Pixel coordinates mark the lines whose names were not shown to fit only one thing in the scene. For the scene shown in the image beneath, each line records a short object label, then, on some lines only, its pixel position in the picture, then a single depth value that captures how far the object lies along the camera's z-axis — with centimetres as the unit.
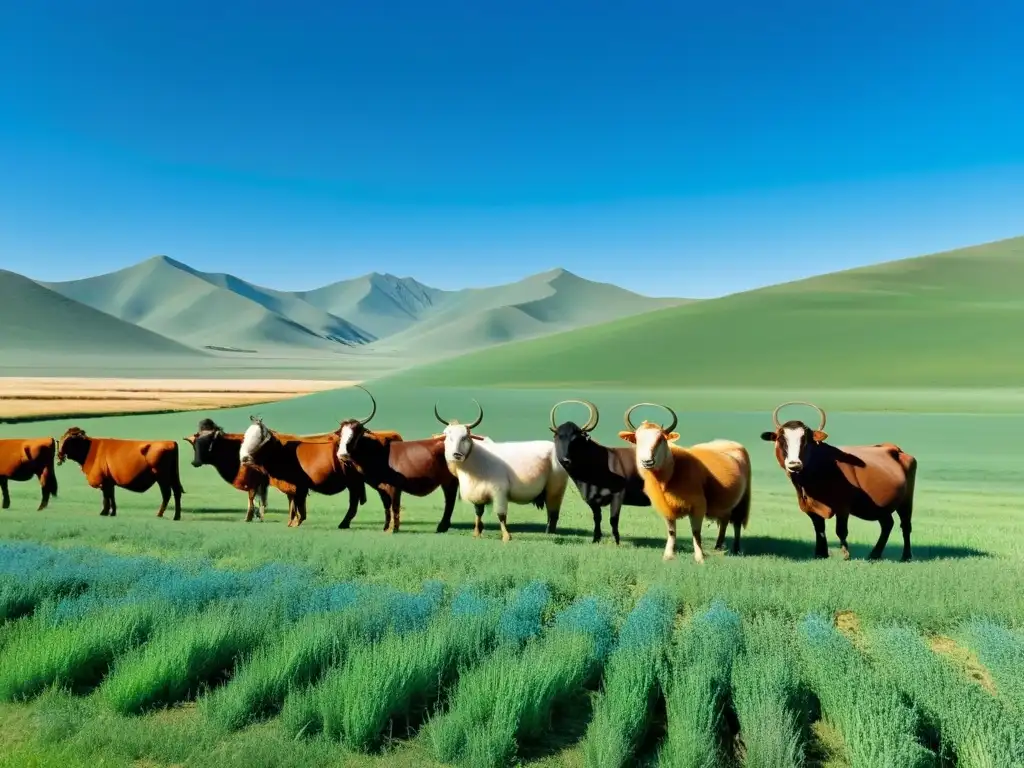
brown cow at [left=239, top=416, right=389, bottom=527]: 1617
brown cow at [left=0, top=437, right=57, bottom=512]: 1830
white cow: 1432
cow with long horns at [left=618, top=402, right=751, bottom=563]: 1134
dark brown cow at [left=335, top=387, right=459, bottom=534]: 1539
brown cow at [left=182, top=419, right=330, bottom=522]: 1736
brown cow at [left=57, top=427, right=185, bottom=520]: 1752
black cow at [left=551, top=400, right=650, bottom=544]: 1346
